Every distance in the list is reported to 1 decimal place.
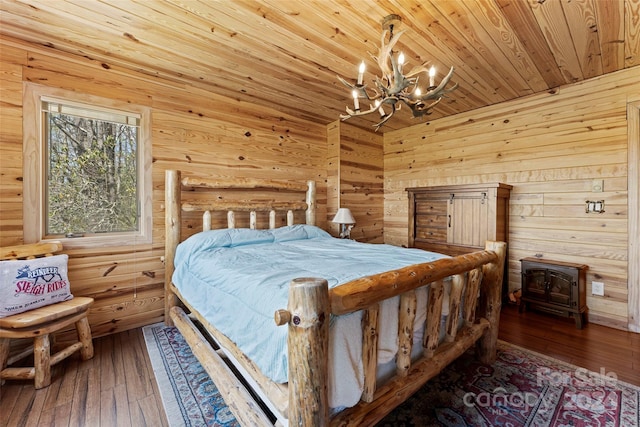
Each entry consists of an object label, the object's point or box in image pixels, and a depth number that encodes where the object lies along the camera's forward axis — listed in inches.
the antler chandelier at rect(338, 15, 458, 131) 65.3
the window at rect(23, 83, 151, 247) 85.8
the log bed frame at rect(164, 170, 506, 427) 37.2
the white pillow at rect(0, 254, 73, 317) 69.4
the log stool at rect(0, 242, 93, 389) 66.3
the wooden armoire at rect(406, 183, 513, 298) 121.3
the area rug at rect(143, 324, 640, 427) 58.4
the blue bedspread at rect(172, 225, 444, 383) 47.8
